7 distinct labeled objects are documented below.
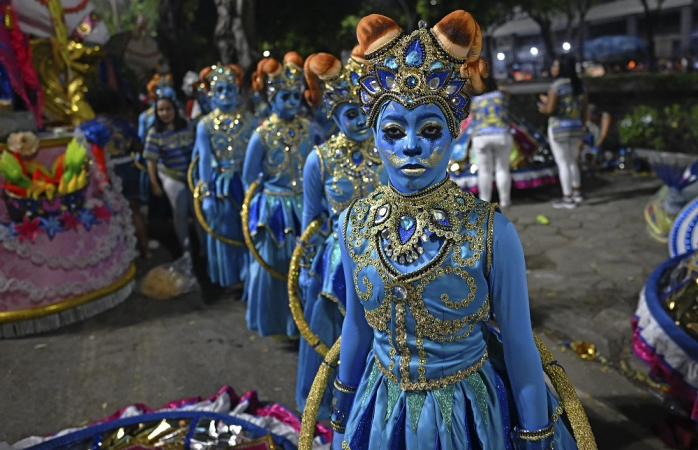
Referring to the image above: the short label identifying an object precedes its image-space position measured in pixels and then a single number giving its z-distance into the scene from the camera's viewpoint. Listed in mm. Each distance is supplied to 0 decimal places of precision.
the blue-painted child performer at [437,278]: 1674
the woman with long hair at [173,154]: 6406
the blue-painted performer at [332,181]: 3105
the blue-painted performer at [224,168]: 5344
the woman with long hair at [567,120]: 7601
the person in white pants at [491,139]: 7797
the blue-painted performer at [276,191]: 4285
